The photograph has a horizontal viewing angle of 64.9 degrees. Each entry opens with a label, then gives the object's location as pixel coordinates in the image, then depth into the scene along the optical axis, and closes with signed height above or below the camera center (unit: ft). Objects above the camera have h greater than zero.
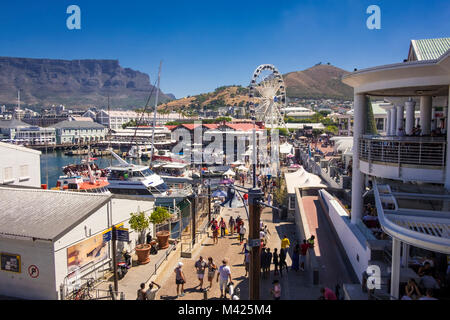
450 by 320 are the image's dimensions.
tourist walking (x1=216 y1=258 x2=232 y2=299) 33.32 -13.89
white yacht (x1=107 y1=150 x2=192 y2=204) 91.66 -13.76
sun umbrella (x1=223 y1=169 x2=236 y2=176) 111.49 -12.97
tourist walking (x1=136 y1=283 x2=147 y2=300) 30.42 -13.98
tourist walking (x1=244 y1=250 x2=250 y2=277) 39.42 -14.72
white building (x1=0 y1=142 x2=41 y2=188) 64.81 -6.56
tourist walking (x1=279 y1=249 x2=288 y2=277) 39.32 -14.10
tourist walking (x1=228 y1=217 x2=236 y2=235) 57.59 -15.21
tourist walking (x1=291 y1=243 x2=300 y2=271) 40.14 -14.36
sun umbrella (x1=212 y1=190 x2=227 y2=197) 72.23 -12.69
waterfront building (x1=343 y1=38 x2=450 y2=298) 25.71 -3.39
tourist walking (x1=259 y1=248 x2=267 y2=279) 38.04 -13.78
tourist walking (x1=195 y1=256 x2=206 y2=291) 36.37 -14.05
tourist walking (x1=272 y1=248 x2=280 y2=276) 38.70 -14.23
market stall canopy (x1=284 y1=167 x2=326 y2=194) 74.90 -10.90
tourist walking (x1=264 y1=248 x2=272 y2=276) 37.99 -14.00
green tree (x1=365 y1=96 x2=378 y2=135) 93.12 +2.45
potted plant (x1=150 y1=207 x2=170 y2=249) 49.44 -12.70
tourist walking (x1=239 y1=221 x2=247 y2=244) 51.29 -14.62
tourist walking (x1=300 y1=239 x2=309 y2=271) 40.49 -13.90
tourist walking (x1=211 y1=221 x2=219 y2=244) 52.81 -14.90
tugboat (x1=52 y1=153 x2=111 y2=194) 90.02 -13.86
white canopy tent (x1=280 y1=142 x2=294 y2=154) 156.44 -7.65
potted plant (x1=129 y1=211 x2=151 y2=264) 43.68 -13.04
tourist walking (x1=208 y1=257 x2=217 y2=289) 36.99 -14.44
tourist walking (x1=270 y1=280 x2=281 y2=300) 30.99 -13.90
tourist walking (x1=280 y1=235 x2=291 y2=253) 42.55 -13.49
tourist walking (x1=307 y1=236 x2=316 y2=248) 40.34 -12.72
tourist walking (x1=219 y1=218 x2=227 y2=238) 56.80 -15.44
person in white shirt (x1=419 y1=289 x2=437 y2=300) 20.69 -9.74
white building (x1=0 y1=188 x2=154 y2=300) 34.17 -11.08
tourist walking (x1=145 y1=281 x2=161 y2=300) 31.30 -14.76
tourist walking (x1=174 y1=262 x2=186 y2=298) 35.01 -14.58
